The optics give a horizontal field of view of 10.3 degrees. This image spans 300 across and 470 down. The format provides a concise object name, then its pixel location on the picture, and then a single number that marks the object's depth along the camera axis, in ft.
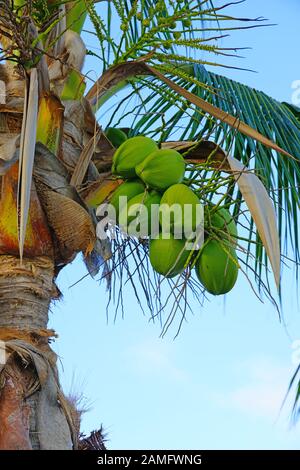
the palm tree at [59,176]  23.75
